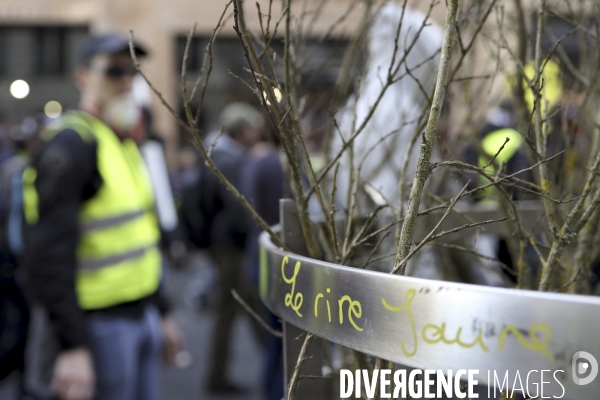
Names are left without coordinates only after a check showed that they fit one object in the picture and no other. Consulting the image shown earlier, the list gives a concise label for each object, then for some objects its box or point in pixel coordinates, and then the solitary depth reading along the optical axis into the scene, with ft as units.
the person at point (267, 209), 13.78
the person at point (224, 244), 16.89
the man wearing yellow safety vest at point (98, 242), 7.97
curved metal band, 2.51
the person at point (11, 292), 13.88
